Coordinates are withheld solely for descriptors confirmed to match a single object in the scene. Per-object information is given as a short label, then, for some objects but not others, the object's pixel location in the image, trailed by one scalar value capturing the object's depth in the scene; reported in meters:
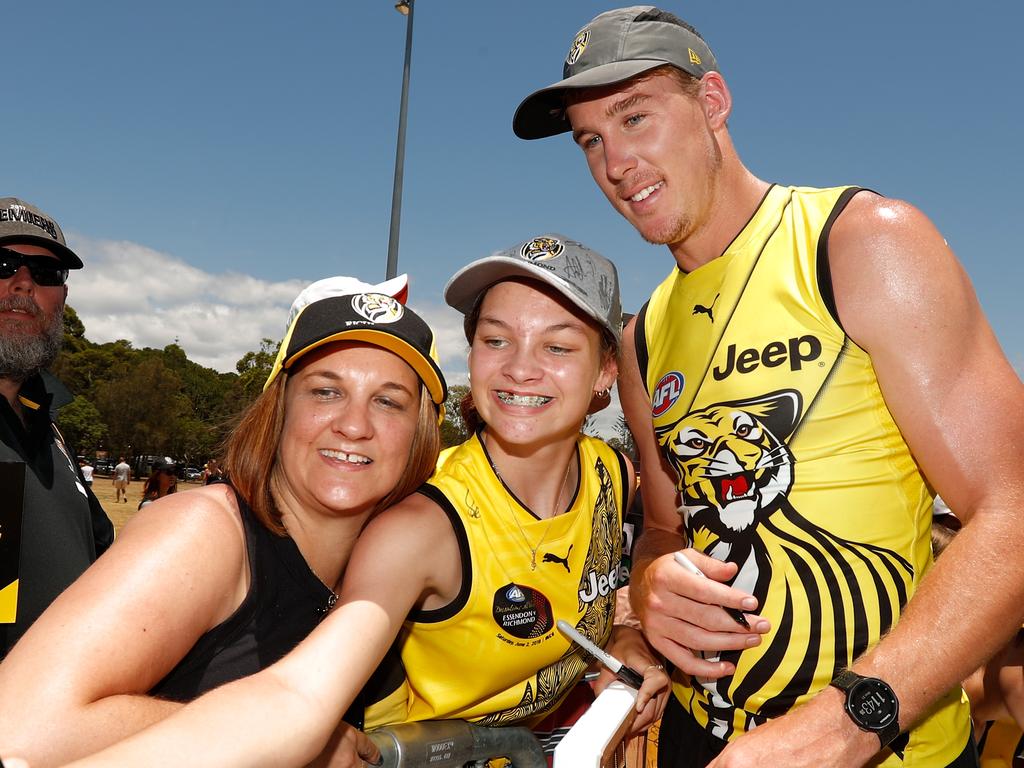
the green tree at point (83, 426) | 50.94
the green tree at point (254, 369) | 40.72
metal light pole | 11.34
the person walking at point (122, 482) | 34.38
